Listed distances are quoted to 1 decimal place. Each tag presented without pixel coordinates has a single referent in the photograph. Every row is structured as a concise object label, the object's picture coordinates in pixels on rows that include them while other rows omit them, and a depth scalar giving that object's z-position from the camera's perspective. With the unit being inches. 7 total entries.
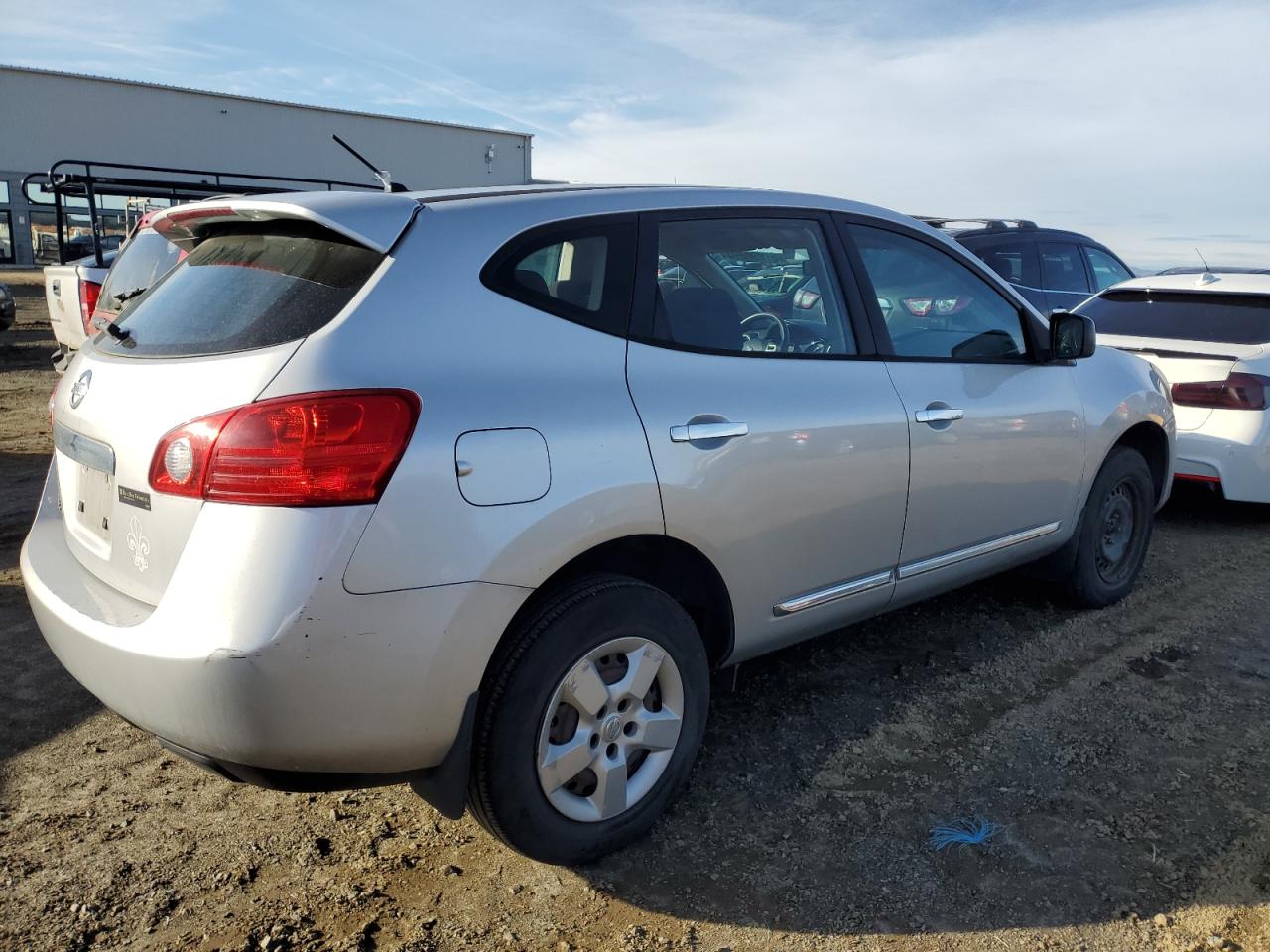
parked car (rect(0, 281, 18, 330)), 596.7
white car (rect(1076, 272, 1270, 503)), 227.6
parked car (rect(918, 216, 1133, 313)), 342.0
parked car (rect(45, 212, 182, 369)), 279.6
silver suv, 86.0
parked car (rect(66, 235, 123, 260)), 869.2
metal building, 1278.3
